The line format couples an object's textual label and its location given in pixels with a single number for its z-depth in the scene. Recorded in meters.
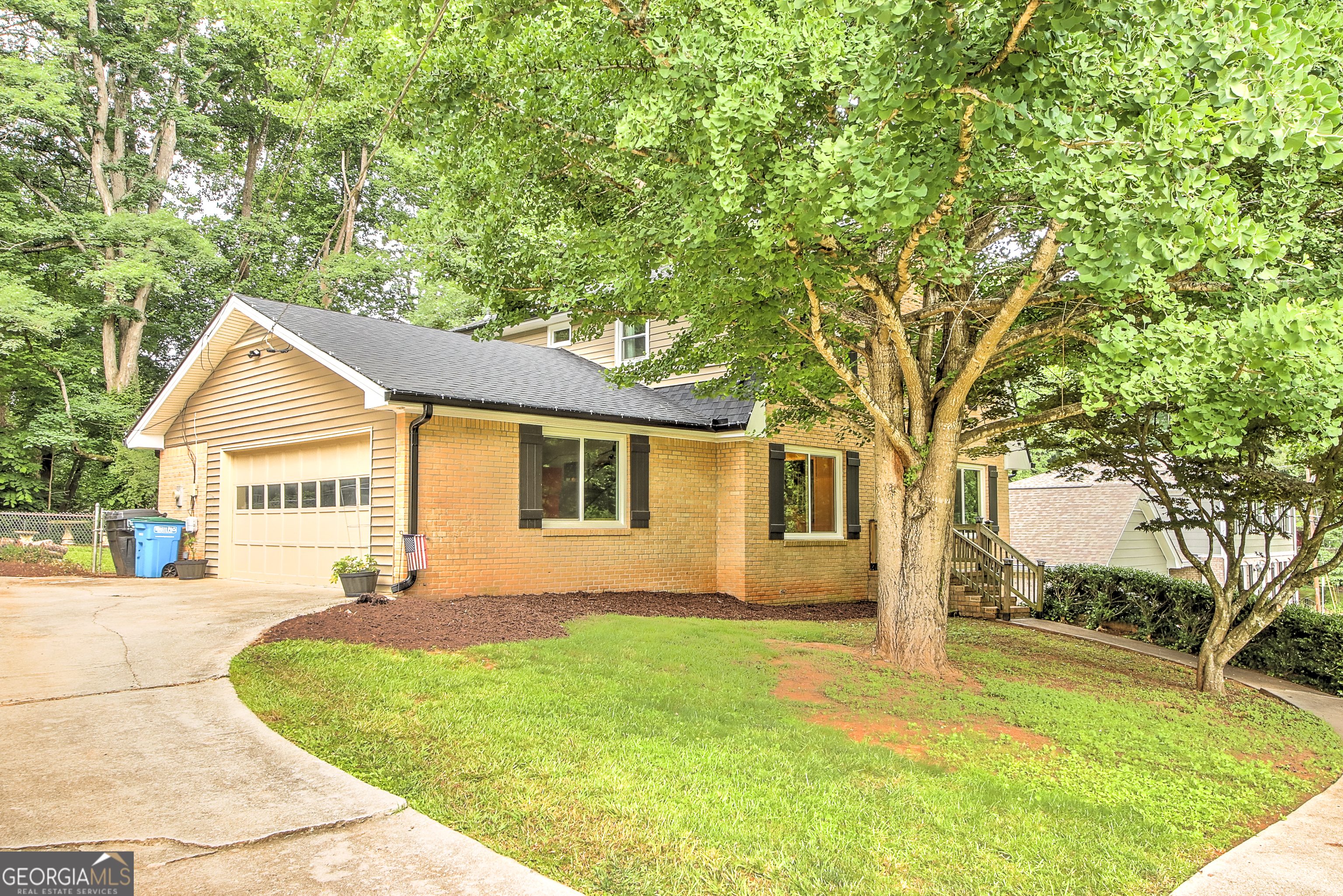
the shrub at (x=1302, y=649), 10.35
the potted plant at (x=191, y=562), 14.00
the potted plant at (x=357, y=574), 10.52
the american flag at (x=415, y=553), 10.24
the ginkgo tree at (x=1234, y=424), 5.54
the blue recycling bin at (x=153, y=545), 14.13
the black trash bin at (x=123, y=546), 14.31
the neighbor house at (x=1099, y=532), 22.72
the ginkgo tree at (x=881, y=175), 4.55
